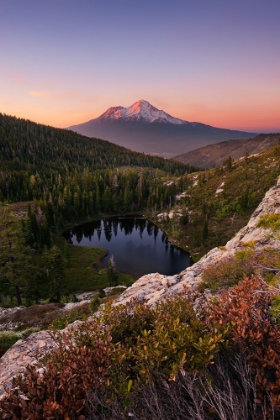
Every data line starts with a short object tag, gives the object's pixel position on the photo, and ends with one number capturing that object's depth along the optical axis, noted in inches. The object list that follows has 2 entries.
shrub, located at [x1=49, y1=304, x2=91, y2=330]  836.9
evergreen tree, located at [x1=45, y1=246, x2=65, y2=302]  2233.0
